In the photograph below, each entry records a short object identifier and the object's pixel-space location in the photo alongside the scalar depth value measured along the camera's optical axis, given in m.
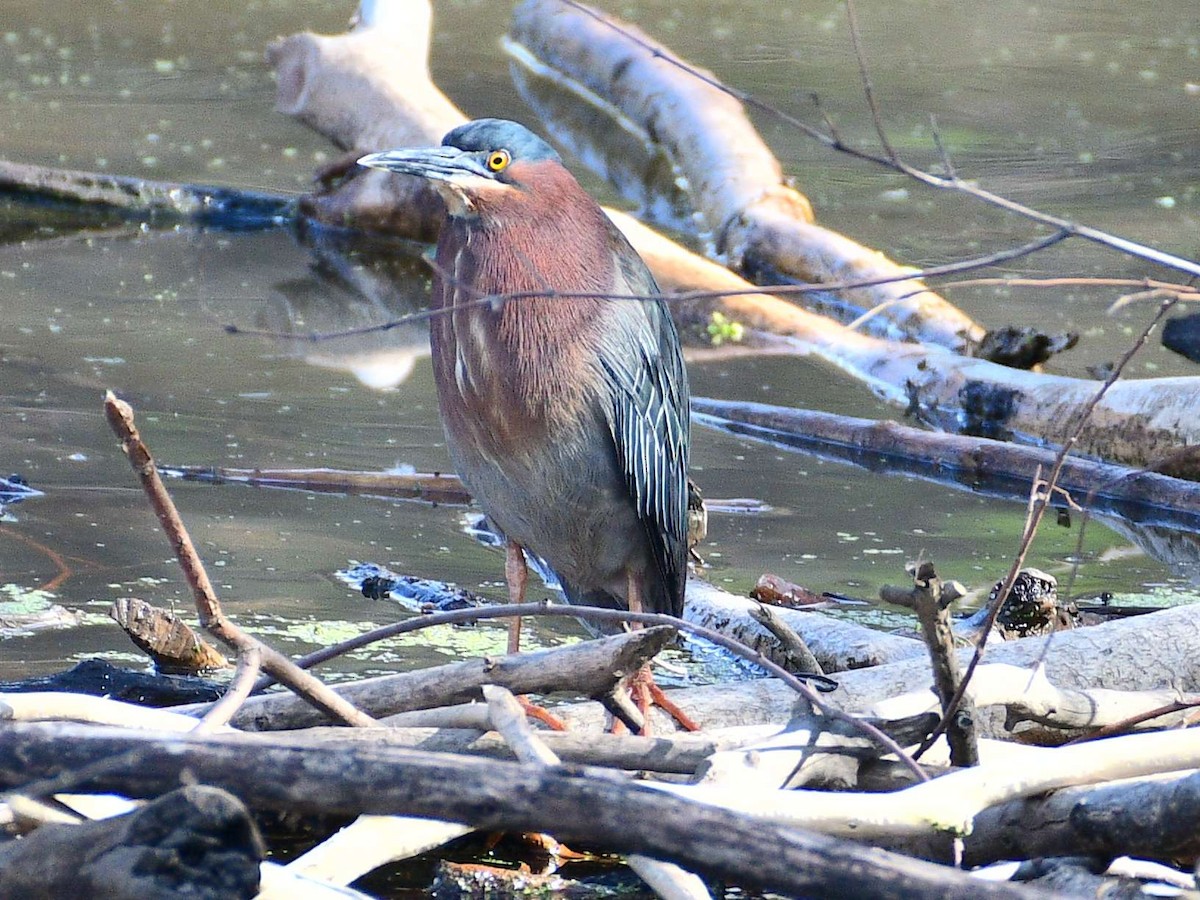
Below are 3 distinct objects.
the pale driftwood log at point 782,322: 12.80
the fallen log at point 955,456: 11.46
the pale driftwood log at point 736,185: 16.36
